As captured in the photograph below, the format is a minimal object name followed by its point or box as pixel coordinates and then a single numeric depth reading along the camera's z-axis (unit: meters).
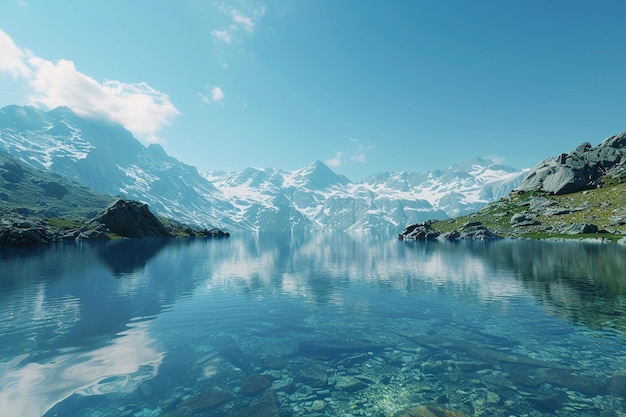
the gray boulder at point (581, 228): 149.00
